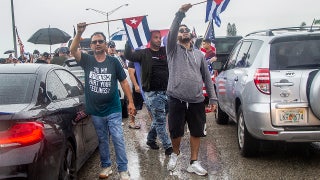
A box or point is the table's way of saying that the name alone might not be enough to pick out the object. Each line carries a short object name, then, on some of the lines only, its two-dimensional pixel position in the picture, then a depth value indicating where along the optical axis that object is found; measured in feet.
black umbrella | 35.75
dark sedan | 7.91
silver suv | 11.70
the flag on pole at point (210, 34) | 23.47
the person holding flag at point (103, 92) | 11.49
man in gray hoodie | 11.92
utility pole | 48.23
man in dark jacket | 14.04
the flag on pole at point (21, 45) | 48.81
